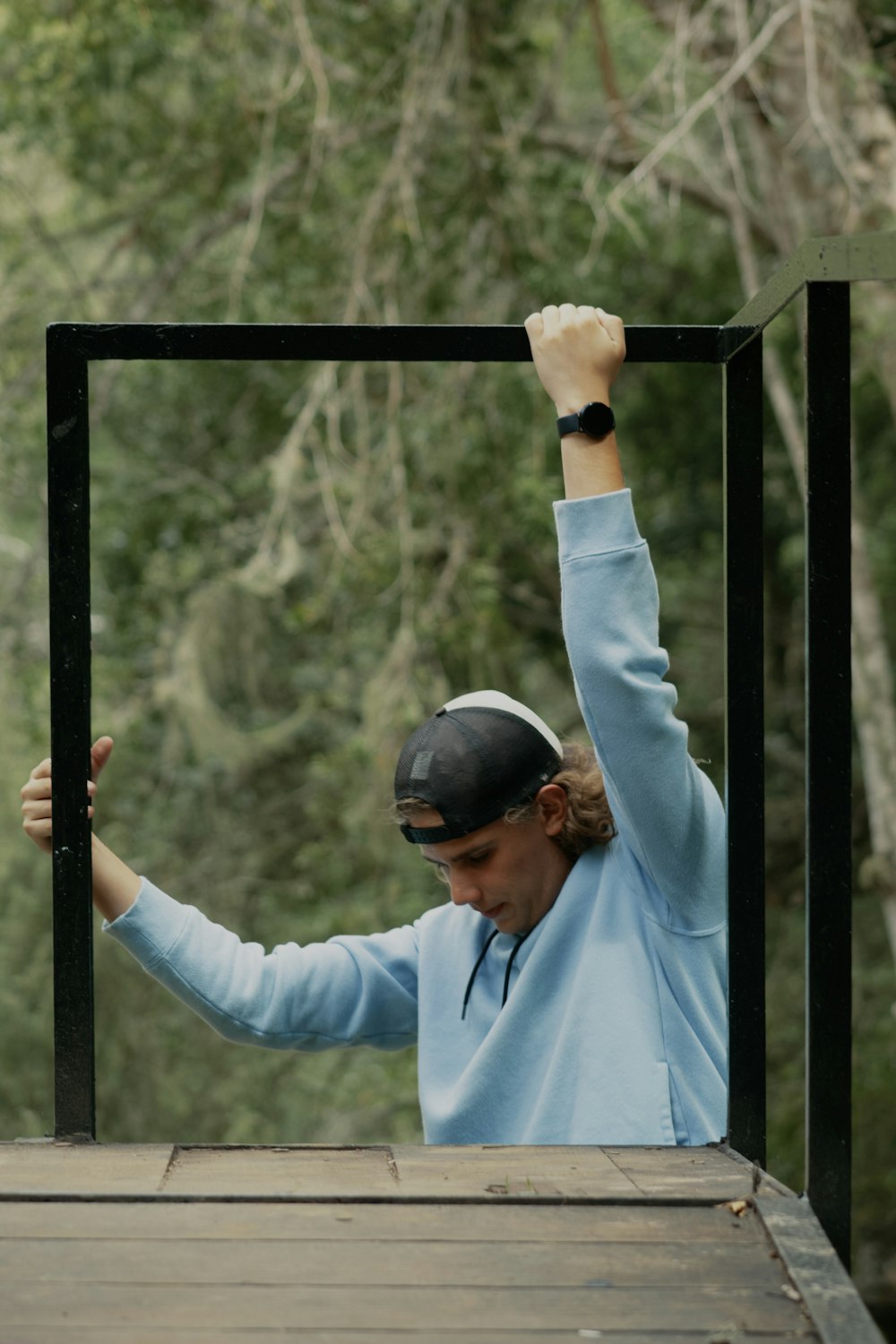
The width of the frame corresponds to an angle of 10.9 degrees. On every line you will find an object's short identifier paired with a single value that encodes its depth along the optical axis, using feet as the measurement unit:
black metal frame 18.53
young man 18.91
